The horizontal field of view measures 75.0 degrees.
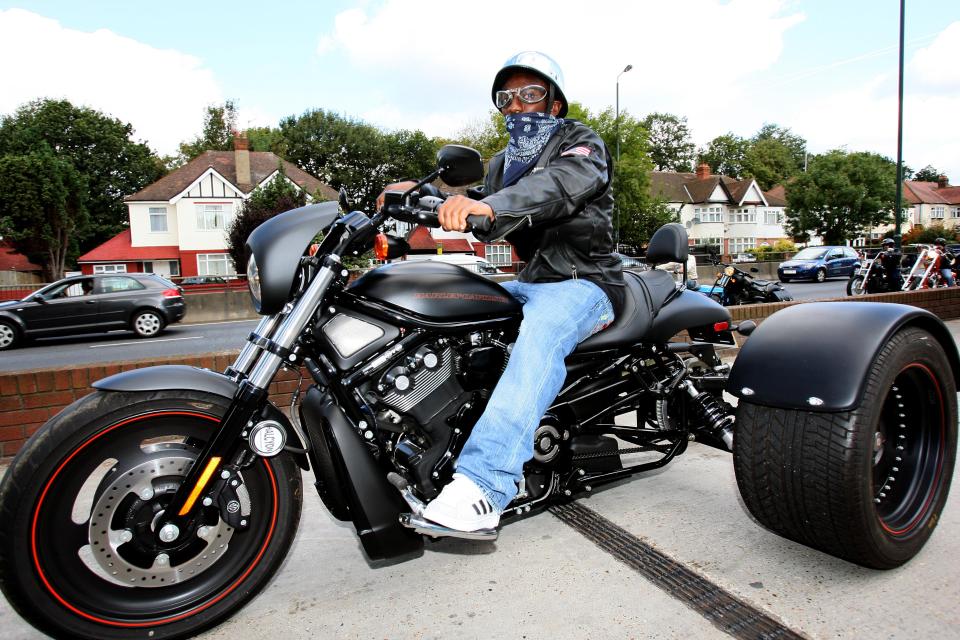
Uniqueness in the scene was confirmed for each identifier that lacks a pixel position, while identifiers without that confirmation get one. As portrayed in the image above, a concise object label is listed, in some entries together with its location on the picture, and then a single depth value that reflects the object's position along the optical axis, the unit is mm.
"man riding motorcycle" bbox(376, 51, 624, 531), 2291
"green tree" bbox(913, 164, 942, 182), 104531
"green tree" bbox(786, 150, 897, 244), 47719
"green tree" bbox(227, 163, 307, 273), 29609
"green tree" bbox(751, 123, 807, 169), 94688
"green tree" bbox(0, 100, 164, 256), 52250
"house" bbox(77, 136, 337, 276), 41594
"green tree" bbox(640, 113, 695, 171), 80438
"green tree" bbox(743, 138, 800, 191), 84438
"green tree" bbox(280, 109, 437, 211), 57062
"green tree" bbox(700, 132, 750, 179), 86438
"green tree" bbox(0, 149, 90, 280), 38531
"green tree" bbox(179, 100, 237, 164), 63438
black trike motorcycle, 2008
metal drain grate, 2154
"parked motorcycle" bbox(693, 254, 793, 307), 12462
